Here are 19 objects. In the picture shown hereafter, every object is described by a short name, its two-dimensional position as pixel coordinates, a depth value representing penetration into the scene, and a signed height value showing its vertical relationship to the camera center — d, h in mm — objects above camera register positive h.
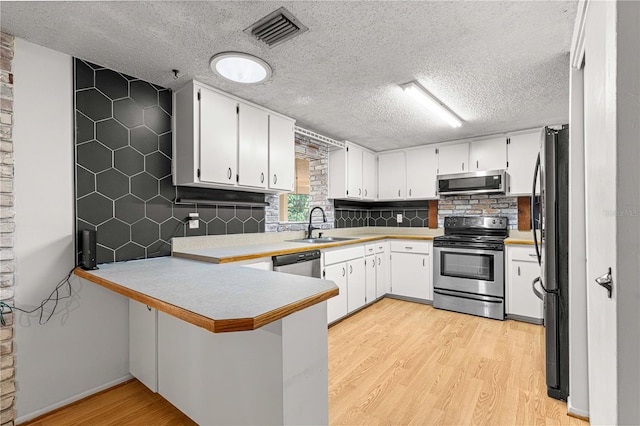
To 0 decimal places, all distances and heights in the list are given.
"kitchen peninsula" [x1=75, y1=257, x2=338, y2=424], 1092 -552
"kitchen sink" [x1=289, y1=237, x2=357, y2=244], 3431 -316
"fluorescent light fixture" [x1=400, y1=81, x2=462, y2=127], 2371 +988
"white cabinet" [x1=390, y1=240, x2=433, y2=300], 3936 -752
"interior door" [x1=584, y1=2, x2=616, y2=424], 784 +1
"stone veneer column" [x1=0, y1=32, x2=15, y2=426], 1672 -71
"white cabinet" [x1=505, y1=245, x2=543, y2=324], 3227 -783
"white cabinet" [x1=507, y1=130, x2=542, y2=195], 3541 +636
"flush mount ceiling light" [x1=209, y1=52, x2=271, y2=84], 1913 +989
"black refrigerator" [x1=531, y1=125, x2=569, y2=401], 1926 -255
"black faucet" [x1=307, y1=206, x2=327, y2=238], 3703 -57
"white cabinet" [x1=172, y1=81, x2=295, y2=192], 2320 +605
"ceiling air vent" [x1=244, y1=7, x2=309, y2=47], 1556 +1012
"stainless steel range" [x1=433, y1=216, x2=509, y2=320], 3400 -673
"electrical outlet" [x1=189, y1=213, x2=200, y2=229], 2602 -65
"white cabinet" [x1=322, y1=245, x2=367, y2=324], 3129 -713
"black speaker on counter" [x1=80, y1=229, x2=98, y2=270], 1833 -229
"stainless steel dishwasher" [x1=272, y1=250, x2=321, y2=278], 2554 -448
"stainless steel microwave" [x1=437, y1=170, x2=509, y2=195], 3641 +389
